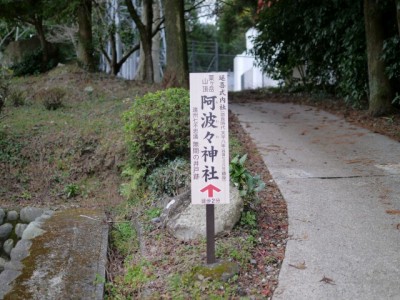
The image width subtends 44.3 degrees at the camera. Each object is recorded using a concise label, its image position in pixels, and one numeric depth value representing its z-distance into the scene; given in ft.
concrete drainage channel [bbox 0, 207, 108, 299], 14.17
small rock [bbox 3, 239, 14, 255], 23.15
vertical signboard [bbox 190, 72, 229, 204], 13.88
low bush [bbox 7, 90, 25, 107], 38.06
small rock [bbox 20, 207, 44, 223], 23.56
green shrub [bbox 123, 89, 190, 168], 22.75
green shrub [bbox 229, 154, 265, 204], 17.67
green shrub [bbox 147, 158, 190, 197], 20.95
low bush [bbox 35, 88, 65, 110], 37.11
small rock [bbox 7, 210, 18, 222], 24.09
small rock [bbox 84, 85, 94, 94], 41.88
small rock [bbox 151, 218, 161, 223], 19.11
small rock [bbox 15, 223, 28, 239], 23.27
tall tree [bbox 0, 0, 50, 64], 45.01
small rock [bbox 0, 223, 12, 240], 23.94
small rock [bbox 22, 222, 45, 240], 18.79
